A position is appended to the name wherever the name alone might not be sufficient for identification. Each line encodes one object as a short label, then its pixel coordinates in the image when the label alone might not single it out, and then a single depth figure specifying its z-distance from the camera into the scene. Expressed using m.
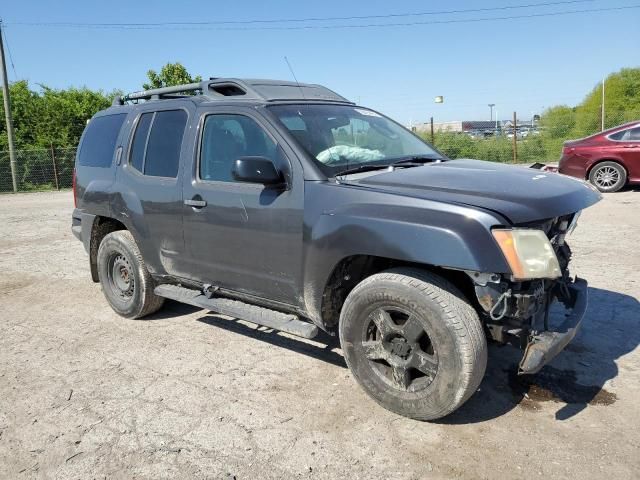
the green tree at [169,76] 28.06
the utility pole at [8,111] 21.33
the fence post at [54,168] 22.31
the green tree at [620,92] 42.28
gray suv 2.90
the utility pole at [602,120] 20.35
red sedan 11.48
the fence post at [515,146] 20.25
